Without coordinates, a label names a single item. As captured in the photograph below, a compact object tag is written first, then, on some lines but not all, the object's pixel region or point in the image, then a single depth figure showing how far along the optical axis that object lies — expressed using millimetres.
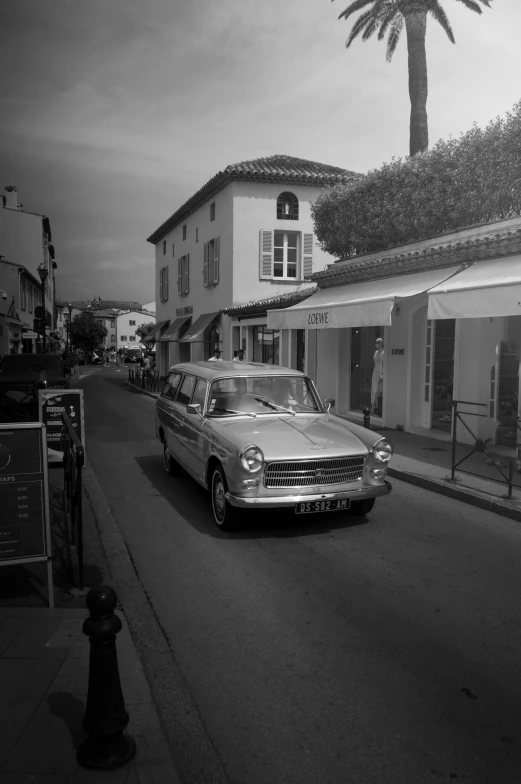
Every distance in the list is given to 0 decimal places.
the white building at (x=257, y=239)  25172
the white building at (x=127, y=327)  114375
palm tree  20859
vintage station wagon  5992
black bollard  2660
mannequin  14359
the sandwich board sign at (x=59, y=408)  9000
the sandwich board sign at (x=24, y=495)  4289
